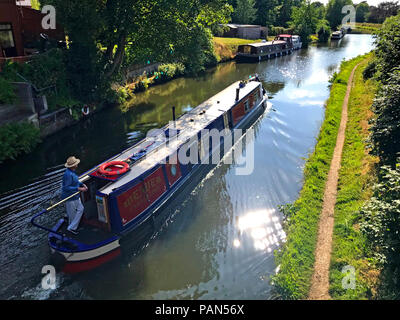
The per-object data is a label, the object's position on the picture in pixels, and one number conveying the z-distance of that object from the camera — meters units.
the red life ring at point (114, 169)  9.95
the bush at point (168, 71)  30.23
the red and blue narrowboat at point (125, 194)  9.02
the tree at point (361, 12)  94.25
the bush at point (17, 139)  14.53
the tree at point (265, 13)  64.69
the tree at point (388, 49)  15.25
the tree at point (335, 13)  82.68
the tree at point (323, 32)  65.29
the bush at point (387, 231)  7.27
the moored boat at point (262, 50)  42.41
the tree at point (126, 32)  18.19
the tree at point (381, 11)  75.38
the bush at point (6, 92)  16.28
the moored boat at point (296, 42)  52.38
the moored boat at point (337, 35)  65.62
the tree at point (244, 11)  60.19
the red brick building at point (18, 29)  19.88
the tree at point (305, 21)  59.75
